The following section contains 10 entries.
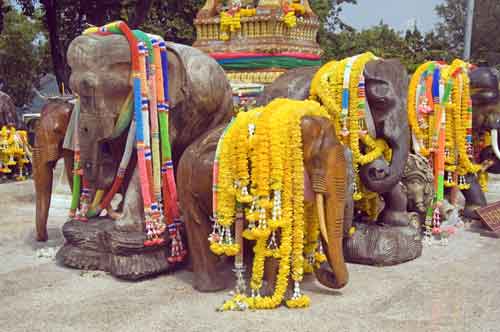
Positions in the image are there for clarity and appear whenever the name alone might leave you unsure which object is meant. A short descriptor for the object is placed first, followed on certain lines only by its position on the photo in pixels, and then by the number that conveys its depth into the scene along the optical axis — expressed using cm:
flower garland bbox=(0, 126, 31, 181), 1004
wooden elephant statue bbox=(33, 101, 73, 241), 515
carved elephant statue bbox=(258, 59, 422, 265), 477
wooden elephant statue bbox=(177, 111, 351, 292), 364
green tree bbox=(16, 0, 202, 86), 1410
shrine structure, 749
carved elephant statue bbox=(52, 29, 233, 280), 433
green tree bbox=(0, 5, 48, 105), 2606
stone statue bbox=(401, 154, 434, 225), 559
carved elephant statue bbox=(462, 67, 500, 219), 629
